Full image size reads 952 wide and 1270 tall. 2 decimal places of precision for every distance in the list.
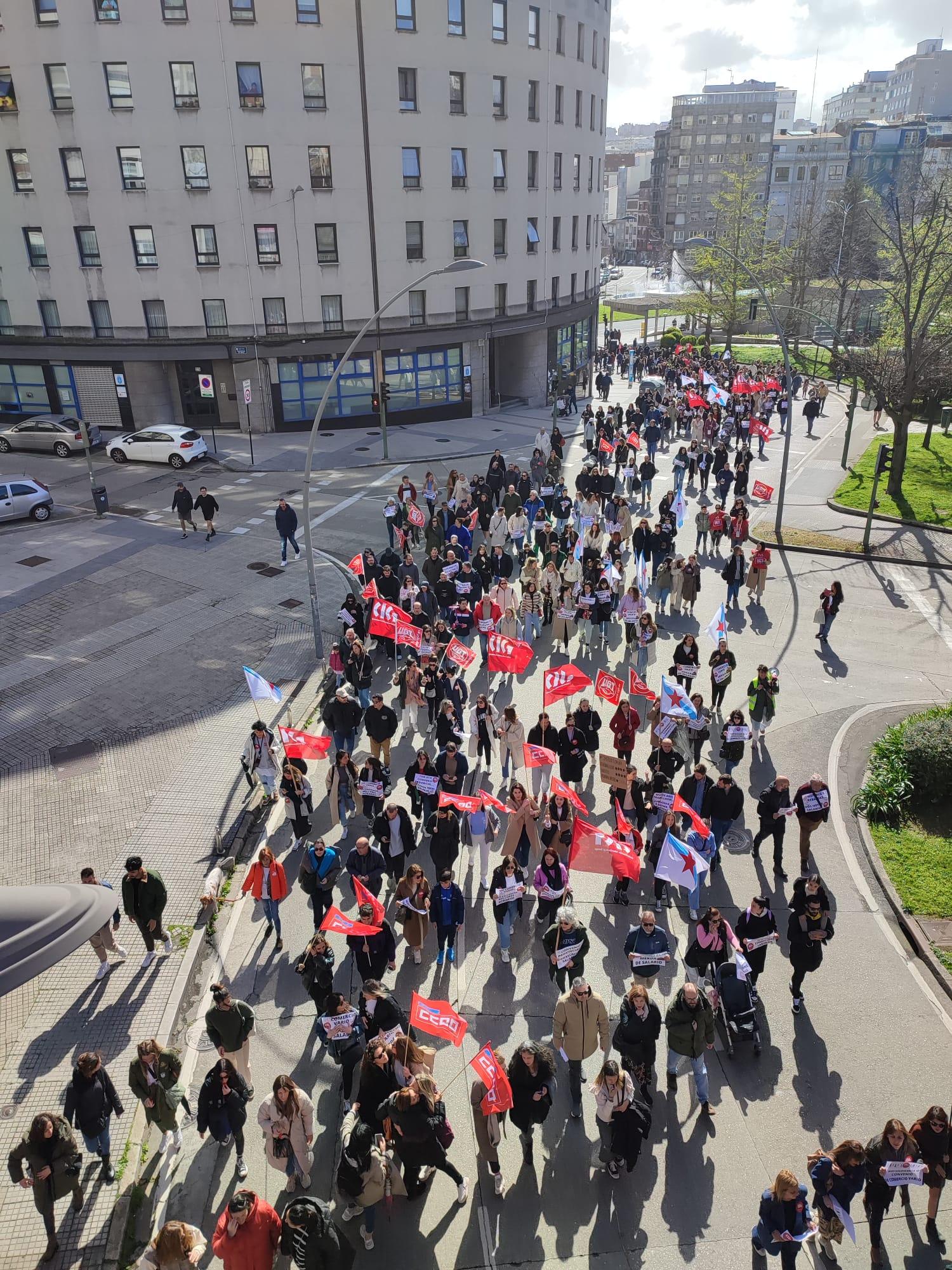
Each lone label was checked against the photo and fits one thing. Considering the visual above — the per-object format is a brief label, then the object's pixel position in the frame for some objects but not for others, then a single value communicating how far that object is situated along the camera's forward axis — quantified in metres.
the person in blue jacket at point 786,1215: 6.84
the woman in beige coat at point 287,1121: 7.52
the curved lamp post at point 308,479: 16.70
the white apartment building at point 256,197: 35.91
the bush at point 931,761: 14.02
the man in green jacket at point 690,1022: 8.44
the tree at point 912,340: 28.64
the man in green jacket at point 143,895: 10.59
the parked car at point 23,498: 27.56
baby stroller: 9.14
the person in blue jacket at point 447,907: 10.05
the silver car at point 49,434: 36.44
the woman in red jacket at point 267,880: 10.55
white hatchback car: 34.94
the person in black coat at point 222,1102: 8.01
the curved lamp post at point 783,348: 23.50
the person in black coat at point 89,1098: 7.81
